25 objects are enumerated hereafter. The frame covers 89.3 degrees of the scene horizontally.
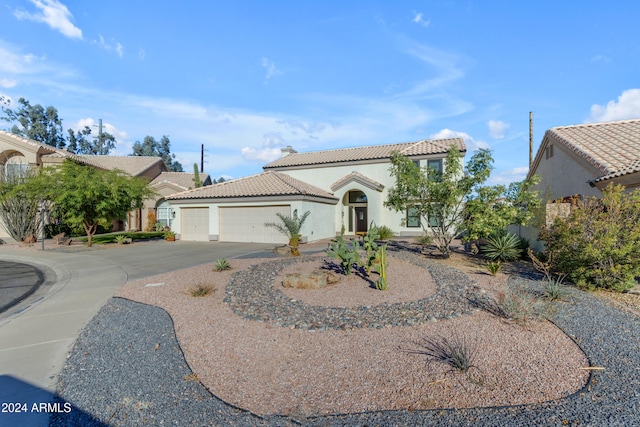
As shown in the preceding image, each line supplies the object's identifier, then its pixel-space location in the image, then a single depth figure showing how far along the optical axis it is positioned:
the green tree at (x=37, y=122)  50.67
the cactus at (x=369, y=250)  9.27
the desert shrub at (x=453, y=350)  4.32
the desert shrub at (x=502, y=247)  12.17
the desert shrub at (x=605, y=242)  8.04
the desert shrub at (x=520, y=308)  5.86
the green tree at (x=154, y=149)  70.00
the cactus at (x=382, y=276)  8.21
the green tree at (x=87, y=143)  59.78
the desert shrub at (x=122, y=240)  20.63
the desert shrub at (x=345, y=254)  9.28
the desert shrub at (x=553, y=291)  7.21
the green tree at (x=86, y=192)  19.16
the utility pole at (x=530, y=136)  27.23
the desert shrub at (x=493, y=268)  9.74
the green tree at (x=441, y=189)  12.27
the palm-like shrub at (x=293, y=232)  14.79
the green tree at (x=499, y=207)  11.47
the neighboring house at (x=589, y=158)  10.96
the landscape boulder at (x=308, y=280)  8.56
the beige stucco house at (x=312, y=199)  21.70
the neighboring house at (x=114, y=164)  24.81
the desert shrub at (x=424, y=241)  17.34
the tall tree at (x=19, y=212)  21.92
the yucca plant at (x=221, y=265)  10.95
